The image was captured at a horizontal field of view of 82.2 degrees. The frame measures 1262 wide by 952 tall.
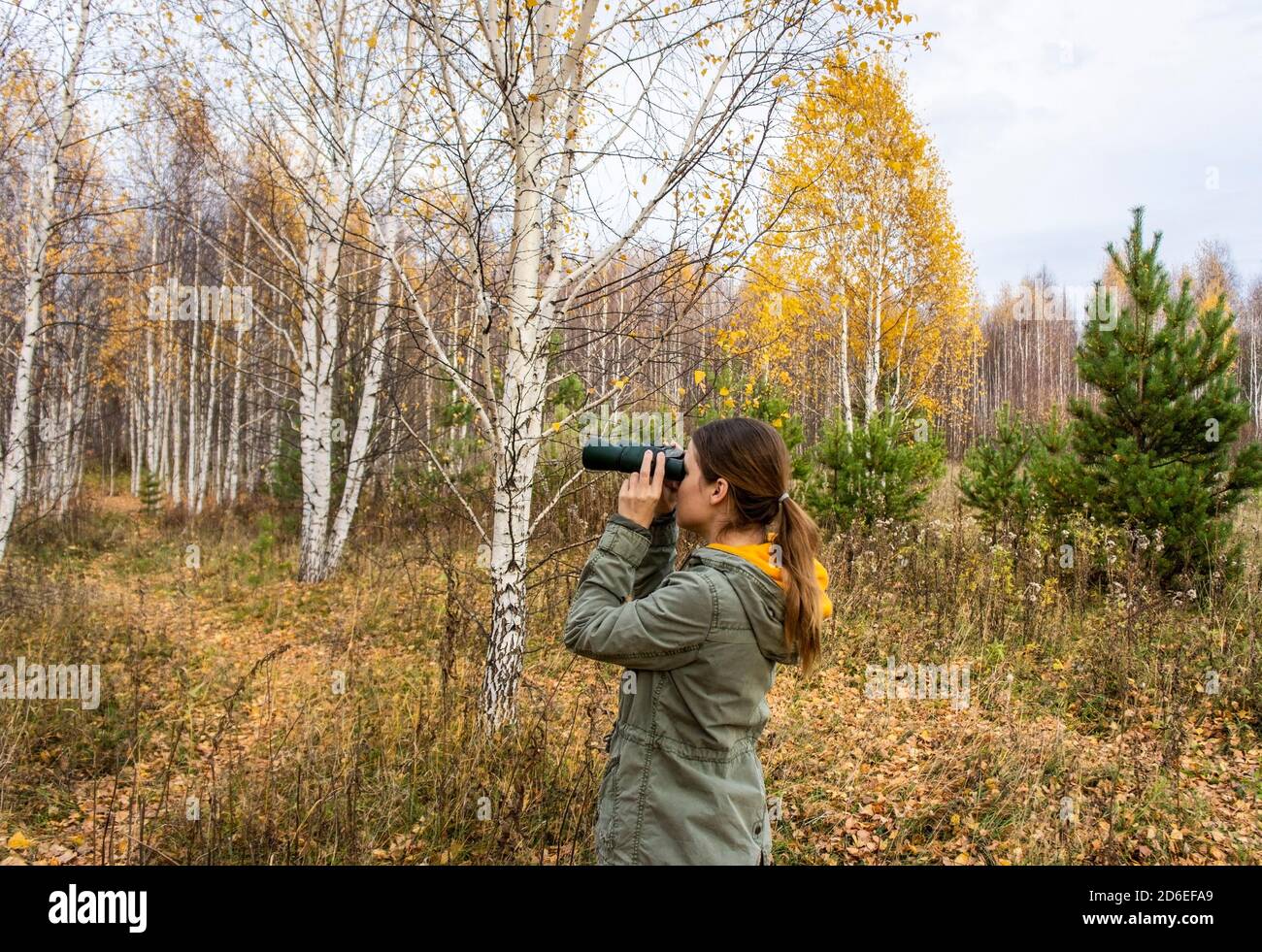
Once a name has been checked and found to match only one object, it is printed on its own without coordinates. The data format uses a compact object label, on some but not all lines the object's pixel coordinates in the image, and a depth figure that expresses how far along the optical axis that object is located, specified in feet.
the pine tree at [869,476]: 27.43
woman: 4.65
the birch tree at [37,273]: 20.90
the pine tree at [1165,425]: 21.52
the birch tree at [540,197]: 11.34
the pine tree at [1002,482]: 27.99
